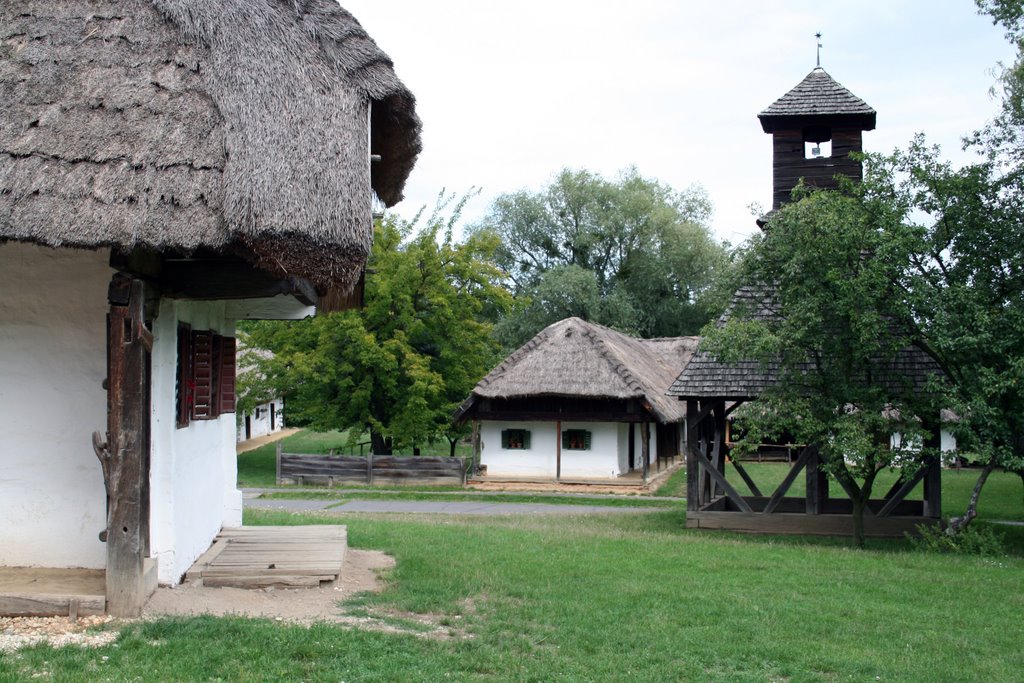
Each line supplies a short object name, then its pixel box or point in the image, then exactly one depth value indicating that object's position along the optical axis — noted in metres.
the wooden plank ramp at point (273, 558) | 9.23
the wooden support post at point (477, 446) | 32.16
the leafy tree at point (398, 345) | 29.91
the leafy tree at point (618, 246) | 49.38
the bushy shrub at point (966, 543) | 14.96
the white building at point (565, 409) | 30.11
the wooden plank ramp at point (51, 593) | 7.57
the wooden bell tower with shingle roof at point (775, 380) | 17.64
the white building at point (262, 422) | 48.78
